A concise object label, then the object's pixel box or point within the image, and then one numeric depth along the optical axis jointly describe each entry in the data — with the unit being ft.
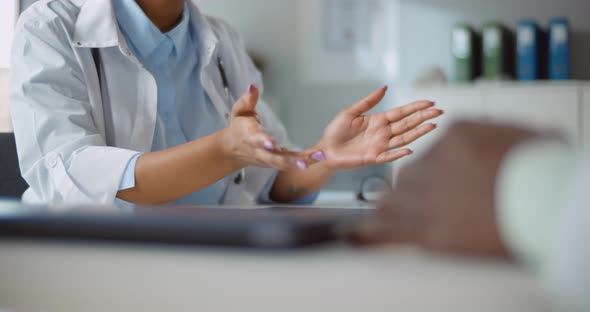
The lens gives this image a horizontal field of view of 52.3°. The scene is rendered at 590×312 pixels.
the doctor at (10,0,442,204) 3.20
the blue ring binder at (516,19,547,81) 10.41
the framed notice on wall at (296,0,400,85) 12.33
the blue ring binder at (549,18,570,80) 10.28
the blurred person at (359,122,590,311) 0.87
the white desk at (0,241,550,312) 0.92
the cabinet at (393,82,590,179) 9.83
